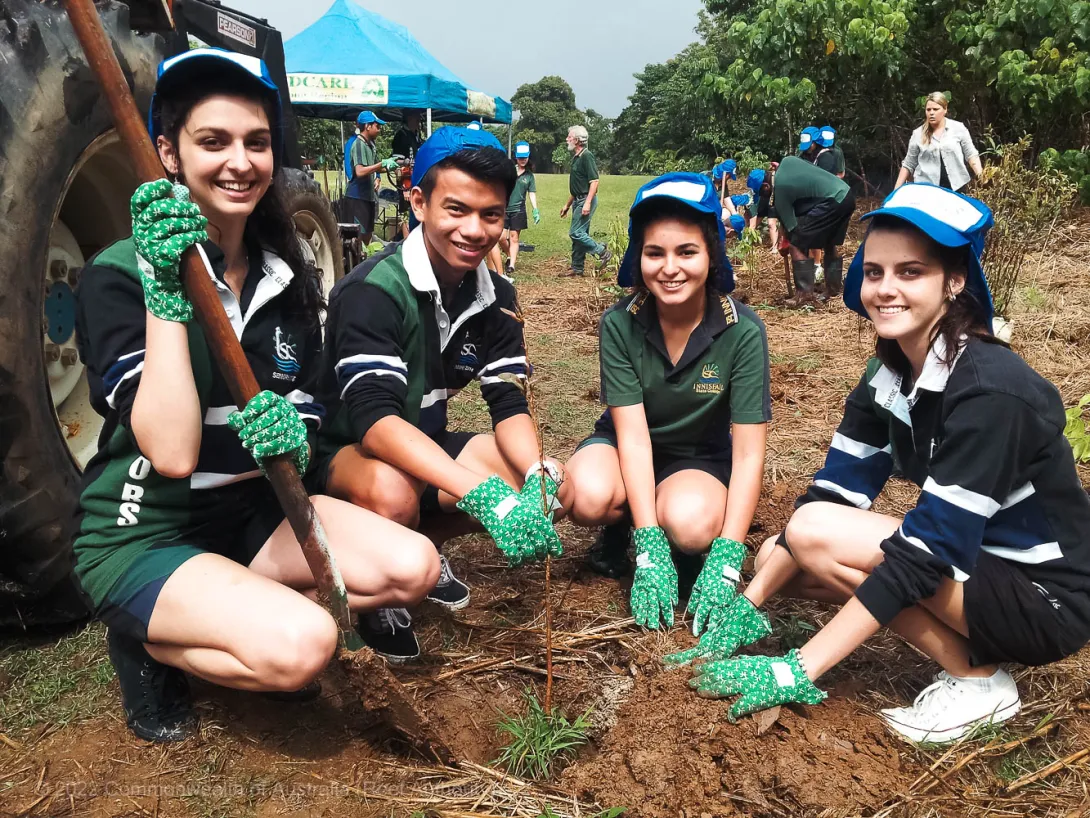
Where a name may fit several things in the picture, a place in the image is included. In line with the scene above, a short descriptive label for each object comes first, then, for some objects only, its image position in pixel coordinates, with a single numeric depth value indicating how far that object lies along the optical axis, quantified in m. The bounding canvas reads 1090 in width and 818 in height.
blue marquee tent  12.85
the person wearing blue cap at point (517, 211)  9.64
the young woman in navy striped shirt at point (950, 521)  1.76
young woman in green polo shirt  2.37
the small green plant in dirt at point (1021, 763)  1.88
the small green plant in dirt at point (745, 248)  9.62
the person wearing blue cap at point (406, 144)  11.29
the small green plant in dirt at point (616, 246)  8.79
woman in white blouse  7.67
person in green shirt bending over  7.32
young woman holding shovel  1.71
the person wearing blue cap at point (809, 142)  8.79
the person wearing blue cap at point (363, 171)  9.16
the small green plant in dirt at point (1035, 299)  6.18
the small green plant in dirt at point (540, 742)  1.91
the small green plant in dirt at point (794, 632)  2.37
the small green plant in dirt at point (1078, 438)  3.38
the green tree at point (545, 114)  69.81
